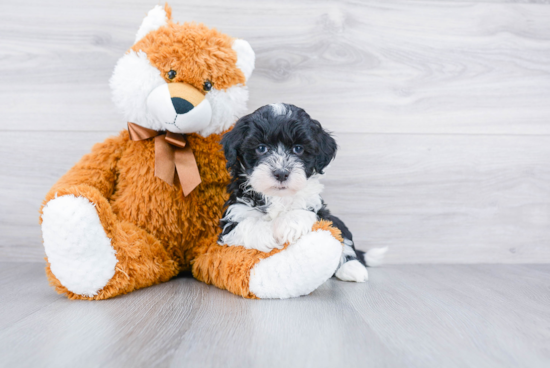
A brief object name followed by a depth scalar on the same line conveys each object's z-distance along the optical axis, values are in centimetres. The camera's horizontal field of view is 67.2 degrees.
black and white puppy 121
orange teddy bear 118
